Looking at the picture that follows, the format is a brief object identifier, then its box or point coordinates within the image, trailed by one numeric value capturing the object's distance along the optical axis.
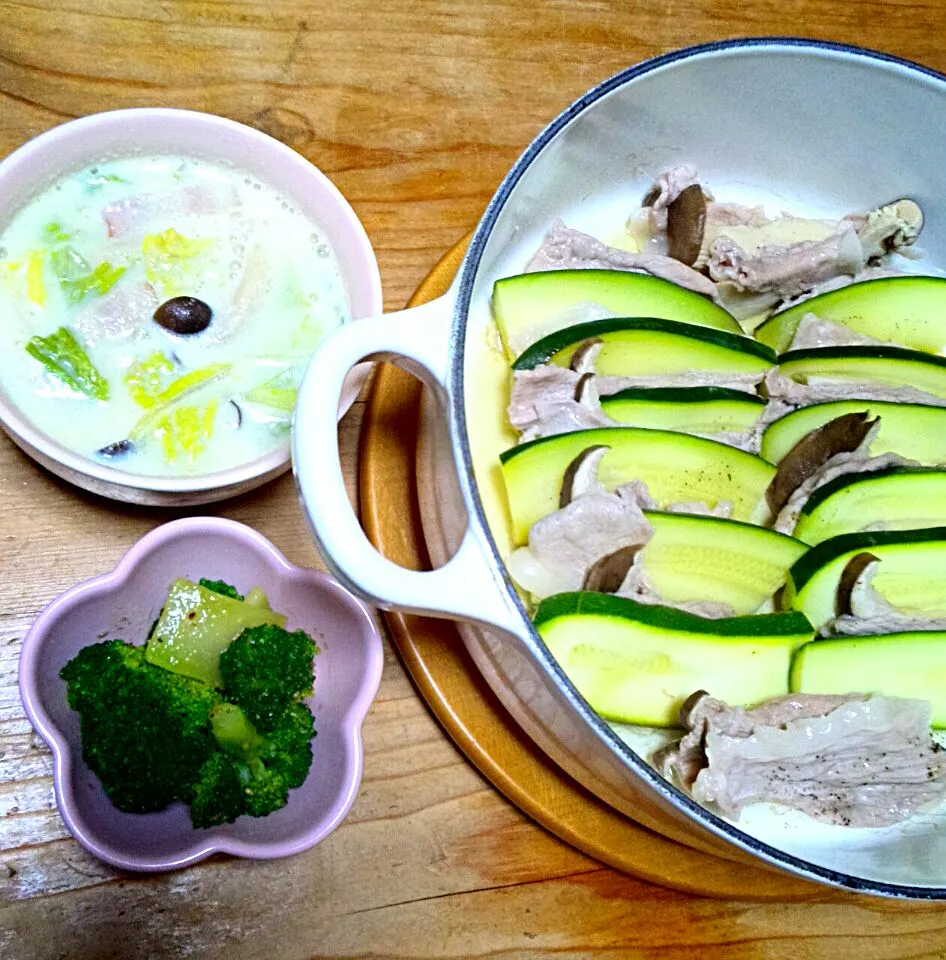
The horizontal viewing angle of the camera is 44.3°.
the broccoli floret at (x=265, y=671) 0.37
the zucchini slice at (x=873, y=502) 0.41
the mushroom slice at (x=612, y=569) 0.38
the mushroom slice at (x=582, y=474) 0.38
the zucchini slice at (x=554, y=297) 0.42
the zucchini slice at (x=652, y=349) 0.41
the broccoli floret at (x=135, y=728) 0.36
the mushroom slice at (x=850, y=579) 0.39
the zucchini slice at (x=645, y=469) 0.39
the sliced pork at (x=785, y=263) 0.45
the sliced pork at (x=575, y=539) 0.37
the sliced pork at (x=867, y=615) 0.39
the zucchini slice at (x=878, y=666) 0.39
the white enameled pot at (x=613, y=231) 0.31
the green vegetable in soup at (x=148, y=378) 0.41
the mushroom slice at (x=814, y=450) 0.41
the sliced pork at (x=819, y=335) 0.45
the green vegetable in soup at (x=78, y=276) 0.41
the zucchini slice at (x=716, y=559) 0.39
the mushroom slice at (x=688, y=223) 0.45
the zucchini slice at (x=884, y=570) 0.40
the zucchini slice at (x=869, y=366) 0.44
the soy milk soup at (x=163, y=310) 0.40
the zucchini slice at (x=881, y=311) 0.46
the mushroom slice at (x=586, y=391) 0.40
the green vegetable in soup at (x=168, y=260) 0.42
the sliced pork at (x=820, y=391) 0.43
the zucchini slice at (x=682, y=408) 0.41
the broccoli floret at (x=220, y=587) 0.39
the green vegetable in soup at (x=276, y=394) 0.41
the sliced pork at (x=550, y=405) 0.40
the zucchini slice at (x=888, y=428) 0.43
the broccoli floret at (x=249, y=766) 0.36
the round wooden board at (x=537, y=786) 0.39
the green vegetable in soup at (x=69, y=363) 0.40
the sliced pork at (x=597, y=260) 0.44
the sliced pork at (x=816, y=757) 0.37
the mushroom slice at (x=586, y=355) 0.41
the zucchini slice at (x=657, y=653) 0.36
